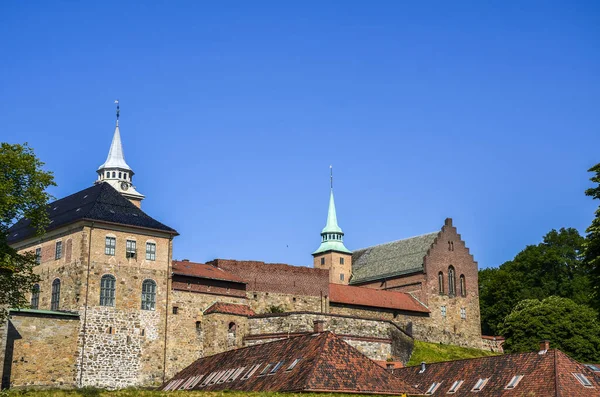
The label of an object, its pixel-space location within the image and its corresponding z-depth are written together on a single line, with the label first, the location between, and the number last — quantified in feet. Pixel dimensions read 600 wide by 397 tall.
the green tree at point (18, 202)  162.91
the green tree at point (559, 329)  248.32
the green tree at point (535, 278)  316.60
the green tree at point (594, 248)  182.29
